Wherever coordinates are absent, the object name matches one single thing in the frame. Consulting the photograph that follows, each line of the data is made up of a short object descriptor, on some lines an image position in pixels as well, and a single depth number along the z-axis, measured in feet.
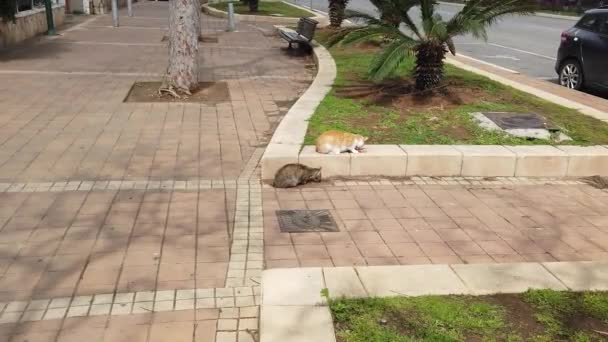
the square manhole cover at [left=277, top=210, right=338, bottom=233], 15.94
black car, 33.50
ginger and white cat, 19.74
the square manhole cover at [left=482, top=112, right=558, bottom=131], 23.41
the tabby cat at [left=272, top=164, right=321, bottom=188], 19.06
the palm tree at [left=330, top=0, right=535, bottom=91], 25.23
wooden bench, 46.98
